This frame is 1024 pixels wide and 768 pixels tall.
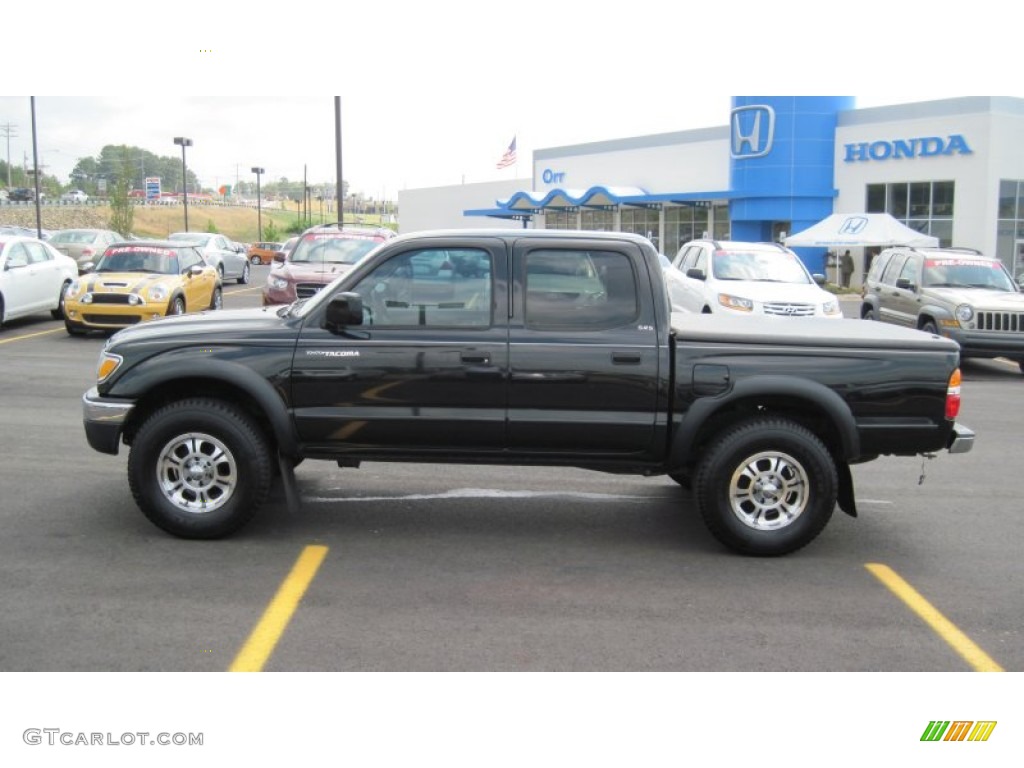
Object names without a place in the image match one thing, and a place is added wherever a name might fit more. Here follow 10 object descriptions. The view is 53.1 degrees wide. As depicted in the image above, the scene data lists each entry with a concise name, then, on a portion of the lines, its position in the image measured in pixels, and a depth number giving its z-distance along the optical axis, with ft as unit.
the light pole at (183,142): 197.47
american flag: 196.65
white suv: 47.91
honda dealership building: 117.80
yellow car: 52.85
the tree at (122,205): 197.16
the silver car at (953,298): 48.85
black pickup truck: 19.77
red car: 52.95
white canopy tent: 104.37
